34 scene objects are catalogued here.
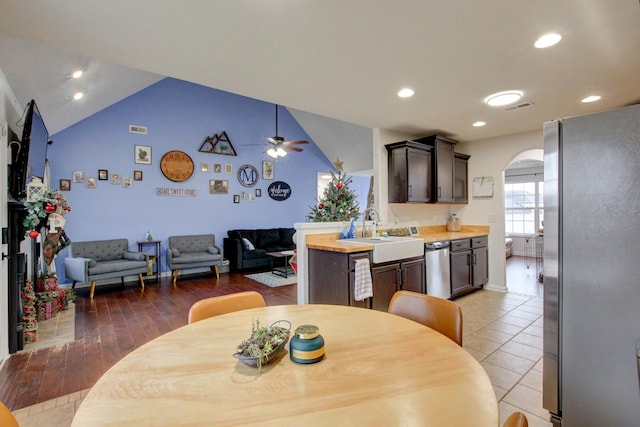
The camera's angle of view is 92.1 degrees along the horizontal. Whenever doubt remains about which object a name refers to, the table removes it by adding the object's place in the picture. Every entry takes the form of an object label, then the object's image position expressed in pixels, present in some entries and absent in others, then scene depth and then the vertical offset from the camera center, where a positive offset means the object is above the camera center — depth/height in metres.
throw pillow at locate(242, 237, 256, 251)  6.38 -0.64
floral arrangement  2.68 +0.05
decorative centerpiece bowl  0.99 -0.45
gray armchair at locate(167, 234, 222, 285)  5.52 -0.74
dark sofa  6.34 -0.71
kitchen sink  3.15 -0.37
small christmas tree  3.83 +0.11
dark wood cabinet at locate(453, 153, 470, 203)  4.96 +0.54
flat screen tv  2.61 +0.55
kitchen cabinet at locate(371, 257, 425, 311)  3.16 -0.73
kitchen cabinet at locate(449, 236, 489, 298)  4.28 -0.78
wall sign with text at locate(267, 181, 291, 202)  7.36 +0.56
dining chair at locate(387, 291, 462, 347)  1.43 -0.50
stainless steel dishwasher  3.82 -0.73
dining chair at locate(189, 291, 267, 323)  1.59 -0.49
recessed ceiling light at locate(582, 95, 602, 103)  3.15 +1.17
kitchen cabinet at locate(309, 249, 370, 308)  2.93 -0.64
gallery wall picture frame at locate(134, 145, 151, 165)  5.66 +1.12
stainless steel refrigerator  1.32 -0.27
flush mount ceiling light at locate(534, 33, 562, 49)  2.03 +1.15
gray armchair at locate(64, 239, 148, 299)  4.52 -0.74
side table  5.61 -0.69
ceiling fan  5.51 +1.23
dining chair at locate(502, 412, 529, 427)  0.73 -0.51
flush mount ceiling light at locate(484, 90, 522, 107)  3.03 +1.16
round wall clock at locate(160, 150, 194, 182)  5.93 +0.96
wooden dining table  0.76 -0.50
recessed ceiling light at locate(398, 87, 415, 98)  2.94 +1.17
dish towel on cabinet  2.92 -0.66
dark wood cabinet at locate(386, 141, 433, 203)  4.20 +0.57
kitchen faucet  3.81 -0.08
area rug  5.39 -1.21
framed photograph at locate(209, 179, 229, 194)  6.46 +0.60
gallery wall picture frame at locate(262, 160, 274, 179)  7.25 +1.05
